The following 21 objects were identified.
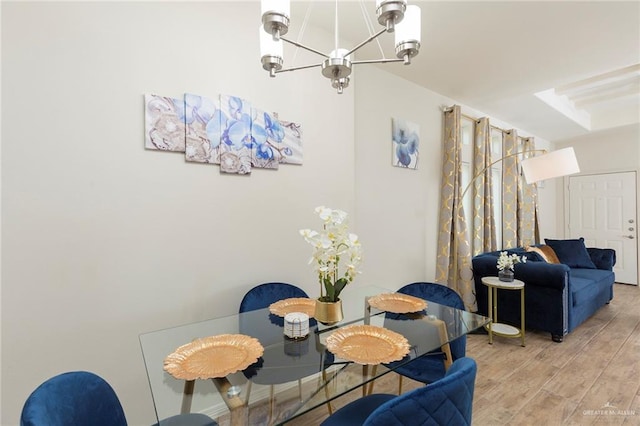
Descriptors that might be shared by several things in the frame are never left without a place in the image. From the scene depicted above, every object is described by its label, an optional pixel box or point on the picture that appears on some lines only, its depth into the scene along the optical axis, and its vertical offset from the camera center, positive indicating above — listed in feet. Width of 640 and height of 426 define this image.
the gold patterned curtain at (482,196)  13.46 +0.77
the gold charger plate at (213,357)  3.64 -1.83
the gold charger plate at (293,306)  5.63 -1.75
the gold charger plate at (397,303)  5.90 -1.80
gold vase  4.87 -1.55
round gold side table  10.17 -3.43
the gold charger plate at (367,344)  4.00 -1.84
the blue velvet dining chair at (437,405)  2.72 -1.74
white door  17.88 -0.16
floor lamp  10.58 +1.68
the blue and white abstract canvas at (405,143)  10.62 +2.54
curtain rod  12.40 +4.20
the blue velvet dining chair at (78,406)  2.81 -1.96
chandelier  3.64 +2.35
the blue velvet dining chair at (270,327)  3.85 -1.88
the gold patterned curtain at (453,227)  11.79 -0.53
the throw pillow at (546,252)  13.29 -1.80
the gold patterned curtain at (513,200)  15.17 +0.65
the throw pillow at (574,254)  14.43 -1.96
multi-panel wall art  5.75 +1.73
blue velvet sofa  10.15 -2.93
